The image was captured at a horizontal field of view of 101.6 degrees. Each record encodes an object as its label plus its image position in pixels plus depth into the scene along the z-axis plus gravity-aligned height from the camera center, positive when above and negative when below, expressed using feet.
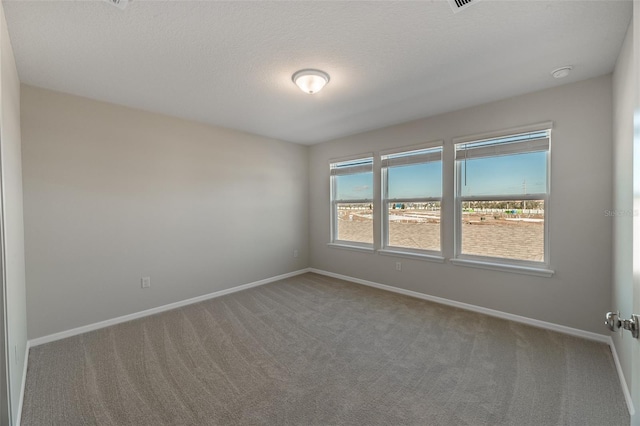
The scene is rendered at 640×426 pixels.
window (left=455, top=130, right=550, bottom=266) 9.52 +0.34
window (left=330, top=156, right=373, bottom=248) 14.74 +0.37
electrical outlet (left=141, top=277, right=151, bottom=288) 10.63 -2.94
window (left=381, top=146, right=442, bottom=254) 12.10 +0.40
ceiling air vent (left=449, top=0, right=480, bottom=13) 5.13 +4.06
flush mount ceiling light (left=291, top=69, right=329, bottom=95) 7.75 +3.96
